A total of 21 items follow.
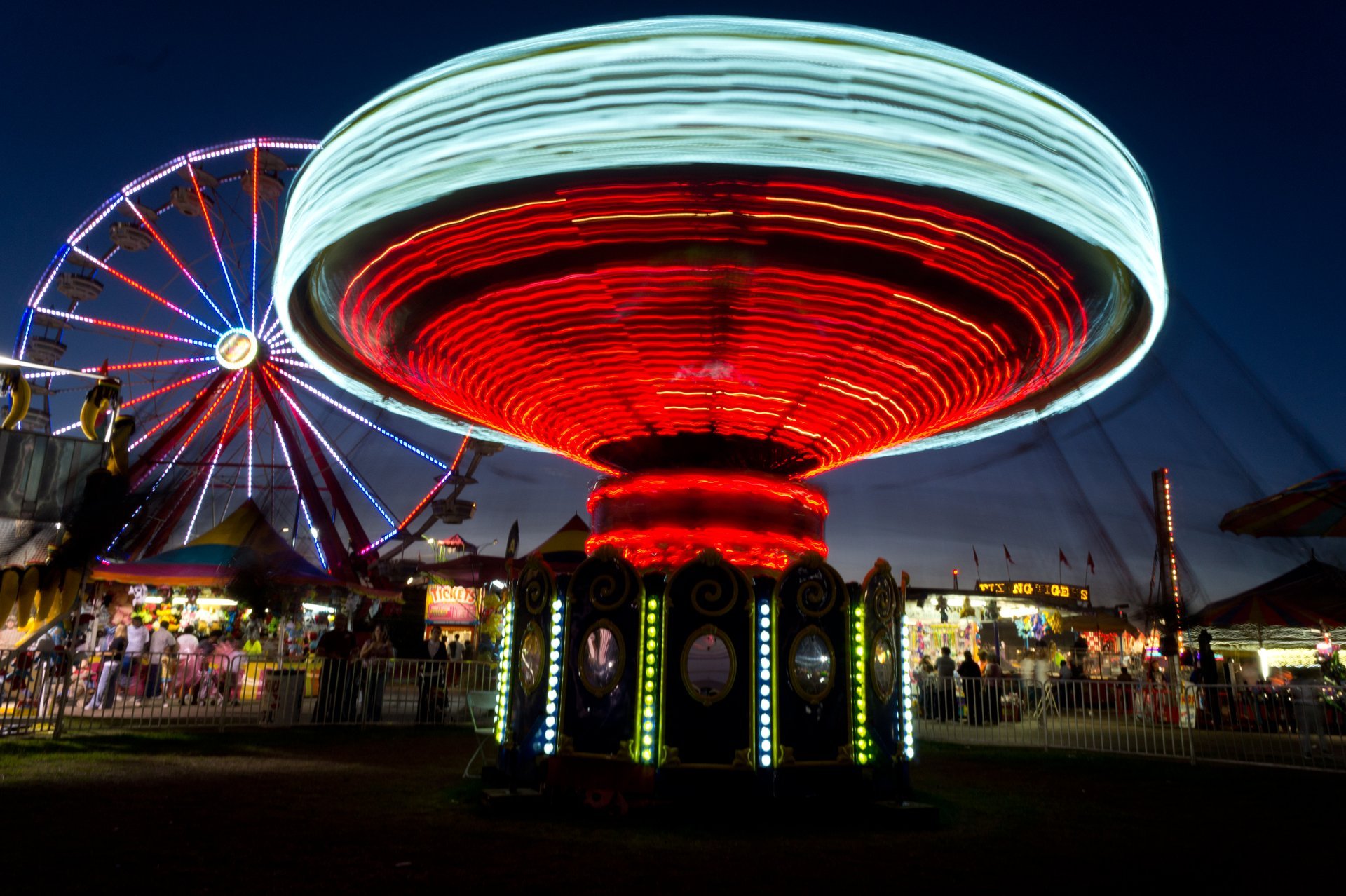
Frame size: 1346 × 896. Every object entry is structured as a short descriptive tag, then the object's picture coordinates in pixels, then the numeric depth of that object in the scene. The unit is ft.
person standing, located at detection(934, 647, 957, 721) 50.83
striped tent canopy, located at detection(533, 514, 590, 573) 60.80
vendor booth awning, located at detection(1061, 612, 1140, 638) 90.94
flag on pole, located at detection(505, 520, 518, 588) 70.50
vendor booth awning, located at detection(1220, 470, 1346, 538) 42.19
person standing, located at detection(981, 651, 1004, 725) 48.01
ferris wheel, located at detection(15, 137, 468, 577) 75.77
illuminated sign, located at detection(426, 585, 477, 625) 67.41
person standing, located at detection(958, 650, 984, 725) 48.49
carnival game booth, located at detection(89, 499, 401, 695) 60.95
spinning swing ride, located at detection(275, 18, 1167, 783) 19.40
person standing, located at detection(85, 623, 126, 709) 41.98
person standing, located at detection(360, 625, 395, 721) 45.50
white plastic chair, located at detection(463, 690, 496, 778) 29.29
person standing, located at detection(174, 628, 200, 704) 42.24
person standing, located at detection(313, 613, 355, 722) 44.45
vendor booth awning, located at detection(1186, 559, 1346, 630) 61.72
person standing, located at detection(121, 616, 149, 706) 48.39
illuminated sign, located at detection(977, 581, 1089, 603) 122.83
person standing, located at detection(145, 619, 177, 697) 43.62
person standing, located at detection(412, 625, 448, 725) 47.93
